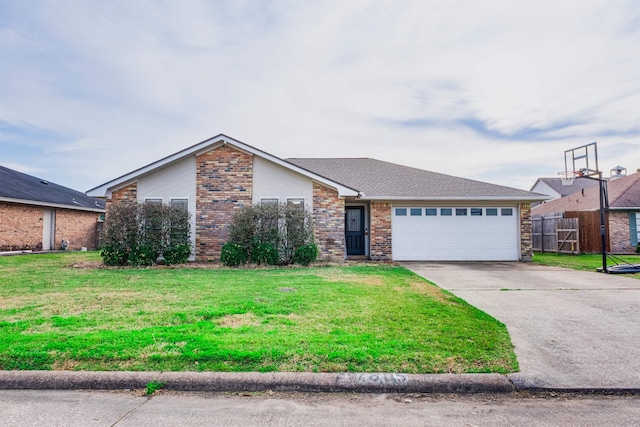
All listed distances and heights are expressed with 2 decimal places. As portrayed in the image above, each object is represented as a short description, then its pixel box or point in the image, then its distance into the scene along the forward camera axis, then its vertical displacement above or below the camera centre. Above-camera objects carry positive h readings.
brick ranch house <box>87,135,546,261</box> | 14.57 +1.09
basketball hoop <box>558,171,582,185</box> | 13.10 +1.81
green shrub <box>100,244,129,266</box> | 12.75 -0.75
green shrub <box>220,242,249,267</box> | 12.71 -0.82
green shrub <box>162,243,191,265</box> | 13.01 -0.78
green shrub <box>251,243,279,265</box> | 12.73 -0.75
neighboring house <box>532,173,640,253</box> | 19.34 +0.63
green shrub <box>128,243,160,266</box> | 12.75 -0.79
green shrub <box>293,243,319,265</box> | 12.88 -0.84
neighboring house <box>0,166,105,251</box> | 18.58 +0.90
